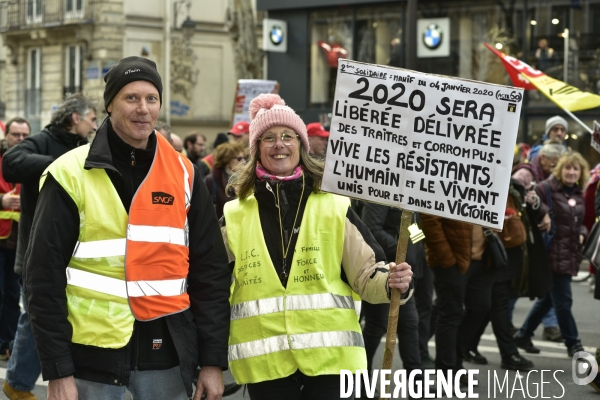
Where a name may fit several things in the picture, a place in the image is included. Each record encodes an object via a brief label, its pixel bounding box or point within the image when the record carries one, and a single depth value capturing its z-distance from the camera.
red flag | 9.48
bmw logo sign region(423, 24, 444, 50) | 22.19
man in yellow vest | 3.77
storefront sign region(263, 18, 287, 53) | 24.94
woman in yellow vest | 4.25
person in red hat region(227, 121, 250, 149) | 10.39
